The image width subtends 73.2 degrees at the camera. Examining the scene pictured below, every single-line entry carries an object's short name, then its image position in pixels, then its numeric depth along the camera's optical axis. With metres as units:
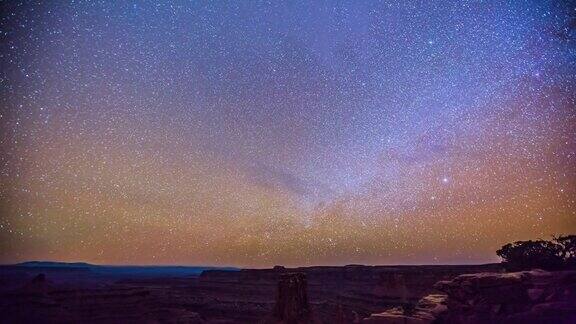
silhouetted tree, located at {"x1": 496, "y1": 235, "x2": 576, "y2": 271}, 26.73
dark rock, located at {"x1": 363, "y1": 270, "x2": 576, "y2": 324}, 19.09
